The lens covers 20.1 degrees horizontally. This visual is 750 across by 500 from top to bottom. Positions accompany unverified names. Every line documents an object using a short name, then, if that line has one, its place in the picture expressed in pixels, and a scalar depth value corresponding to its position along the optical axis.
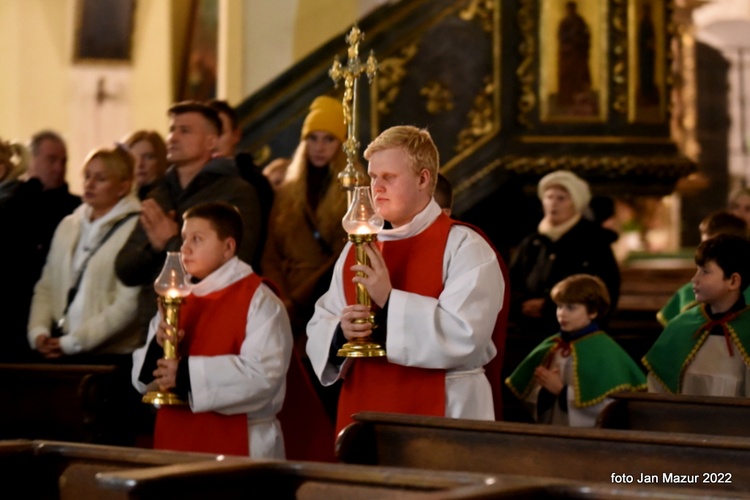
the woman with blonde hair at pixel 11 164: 11.83
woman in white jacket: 10.46
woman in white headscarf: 11.75
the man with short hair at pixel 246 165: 10.91
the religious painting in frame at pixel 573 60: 15.70
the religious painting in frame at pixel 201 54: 20.62
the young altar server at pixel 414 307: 7.43
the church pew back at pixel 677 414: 7.92
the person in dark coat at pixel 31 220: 11.36
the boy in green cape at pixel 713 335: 9.44
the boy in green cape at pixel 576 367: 10.09
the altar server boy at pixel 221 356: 8.48
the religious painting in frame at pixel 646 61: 15.76
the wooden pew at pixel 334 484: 4.84
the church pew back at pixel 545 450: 6.34
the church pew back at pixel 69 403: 9.79
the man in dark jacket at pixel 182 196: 9.95
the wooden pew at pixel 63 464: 5.77
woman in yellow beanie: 11.11
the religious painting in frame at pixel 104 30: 20.23
